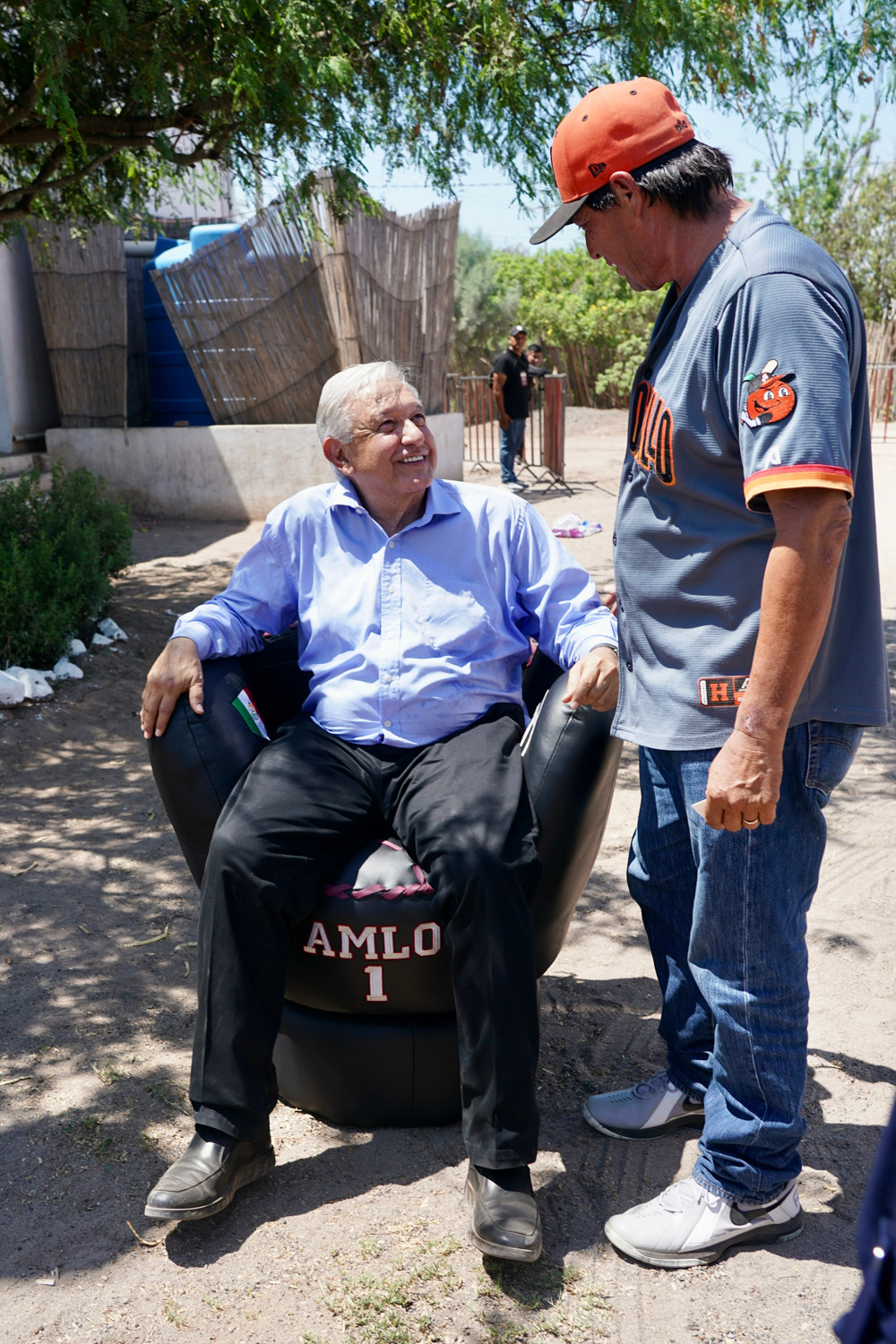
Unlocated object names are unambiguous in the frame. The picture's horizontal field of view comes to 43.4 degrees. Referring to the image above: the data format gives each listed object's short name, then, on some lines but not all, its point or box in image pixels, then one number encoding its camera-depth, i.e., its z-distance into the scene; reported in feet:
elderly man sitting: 7.15
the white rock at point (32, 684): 17.76
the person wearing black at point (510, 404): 43.57
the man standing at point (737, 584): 5.60
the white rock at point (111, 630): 21.01
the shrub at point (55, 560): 18.16
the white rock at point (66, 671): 18.76
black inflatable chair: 7.64
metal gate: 44.50
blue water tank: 37.76
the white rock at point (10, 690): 17.31
